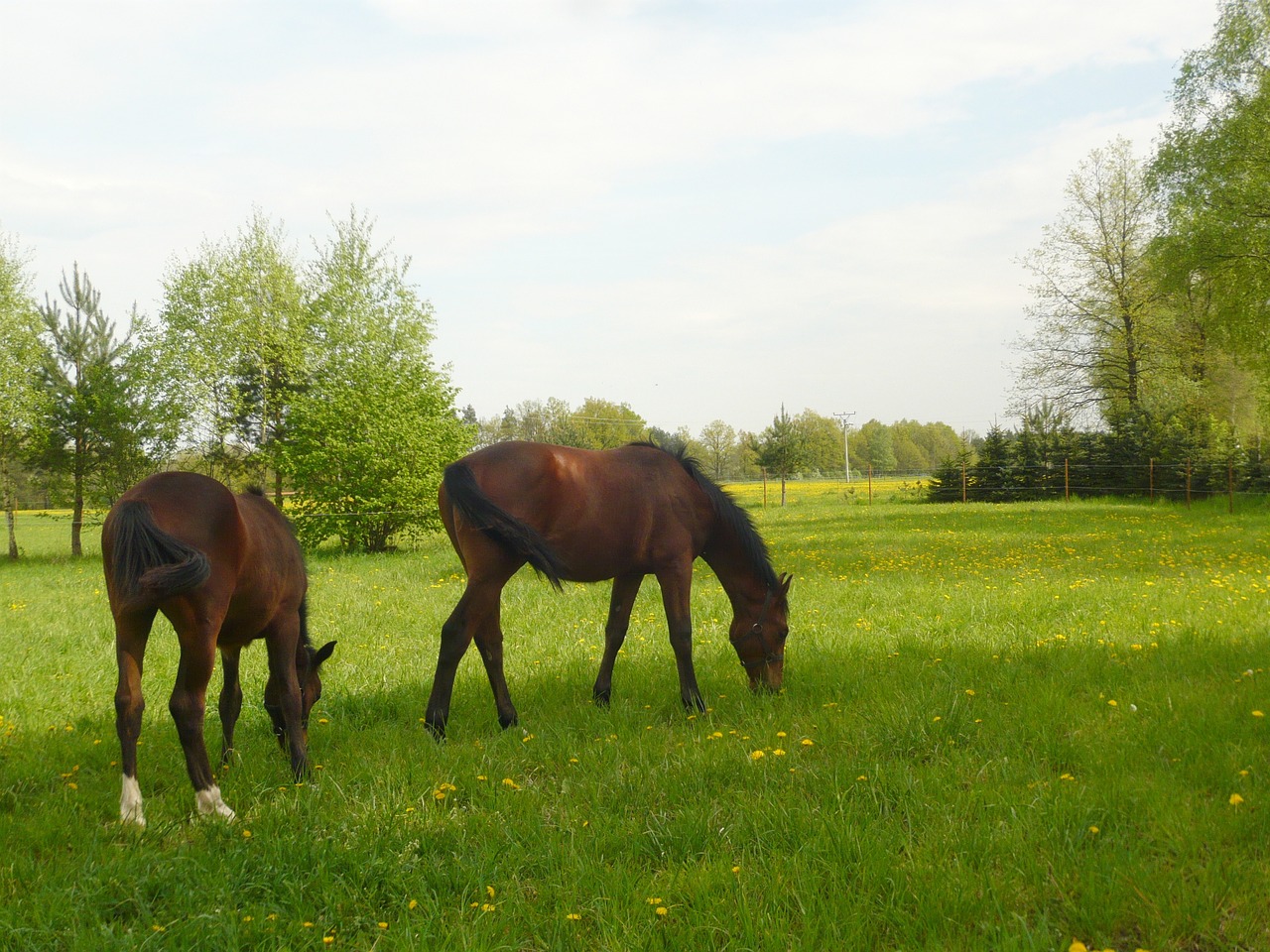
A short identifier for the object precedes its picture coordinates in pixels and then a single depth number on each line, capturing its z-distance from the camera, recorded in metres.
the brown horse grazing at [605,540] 5.16
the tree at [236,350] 31.41
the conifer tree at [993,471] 32.66
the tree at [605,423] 86.19
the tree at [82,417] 25.28
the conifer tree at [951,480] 32.84
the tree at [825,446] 104.00
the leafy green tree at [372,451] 18.80
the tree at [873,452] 114.75
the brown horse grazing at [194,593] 3.66
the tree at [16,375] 24.09
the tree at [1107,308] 35.62
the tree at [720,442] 98.38
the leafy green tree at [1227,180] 20.75
